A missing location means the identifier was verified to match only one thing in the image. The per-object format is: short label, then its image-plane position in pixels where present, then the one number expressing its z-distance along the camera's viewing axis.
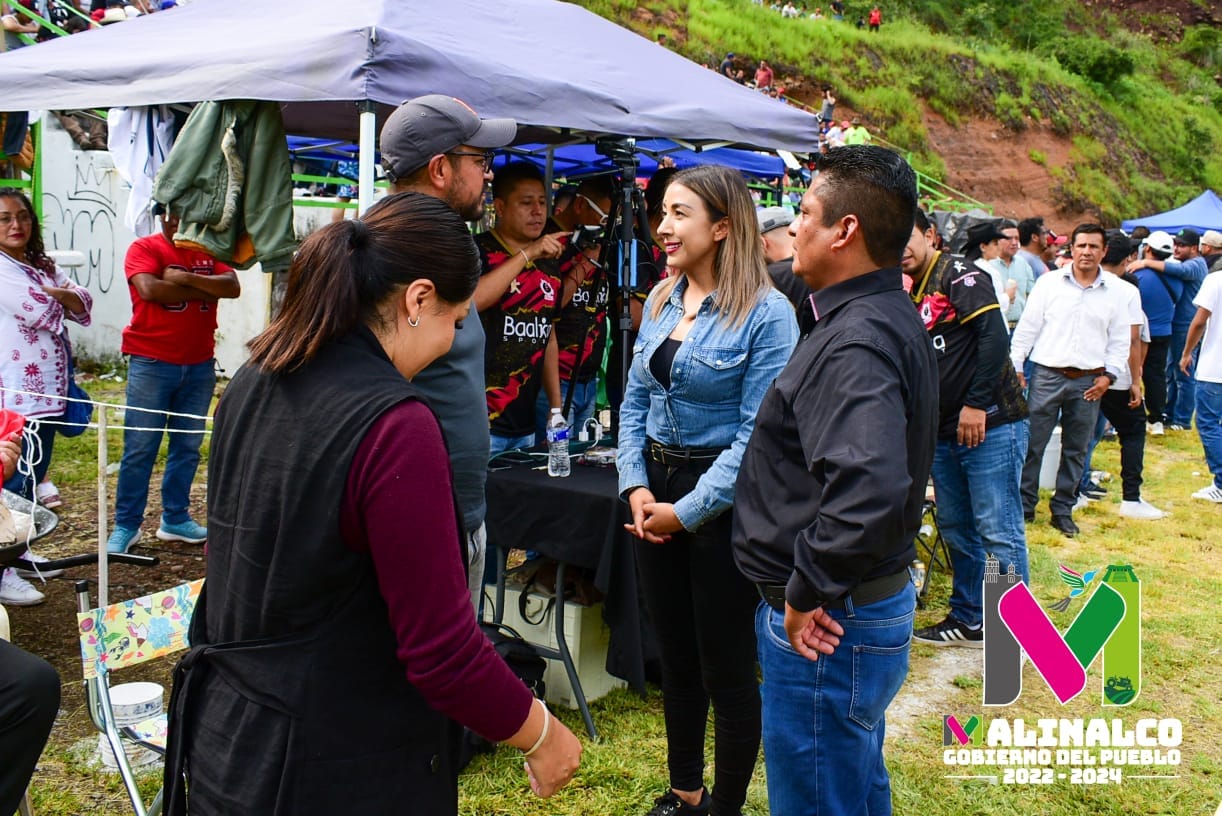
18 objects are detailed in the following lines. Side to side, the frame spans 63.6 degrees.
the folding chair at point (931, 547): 5.20
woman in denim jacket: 2.73
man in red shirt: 4.89
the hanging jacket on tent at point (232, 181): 3.68
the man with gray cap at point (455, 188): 2.53
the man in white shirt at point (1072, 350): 6.25
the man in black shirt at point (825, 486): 1.94
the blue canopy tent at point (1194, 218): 16.00
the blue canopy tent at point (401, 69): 3.45
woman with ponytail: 1.41
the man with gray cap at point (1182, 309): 9.43
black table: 3.49
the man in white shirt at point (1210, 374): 7.14
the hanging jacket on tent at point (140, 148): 3.98
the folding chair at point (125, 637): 2.37
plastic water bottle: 3.77
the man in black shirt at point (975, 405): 4.43
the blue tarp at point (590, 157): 6.19
